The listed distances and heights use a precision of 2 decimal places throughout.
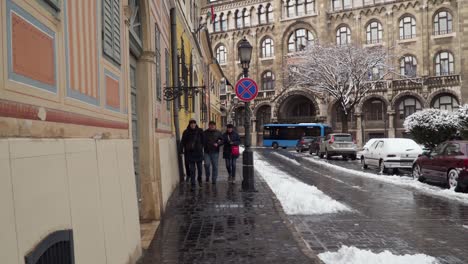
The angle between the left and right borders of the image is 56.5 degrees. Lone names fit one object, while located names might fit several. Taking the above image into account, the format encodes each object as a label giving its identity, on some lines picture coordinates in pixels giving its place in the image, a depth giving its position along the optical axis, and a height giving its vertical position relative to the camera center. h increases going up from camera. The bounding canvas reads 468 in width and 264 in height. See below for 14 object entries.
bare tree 35.42 +4.67
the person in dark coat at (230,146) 13.37 -0.60
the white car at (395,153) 17.08 -1.31
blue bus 46.80 -0.87
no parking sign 11.45 +0.98
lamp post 11.34 -0.47
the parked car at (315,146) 31.91 -1.71
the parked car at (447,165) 11.55 -1.33
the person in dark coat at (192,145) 11.91 -0.46
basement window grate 2.49 -0.74
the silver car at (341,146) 27.59 -1.48
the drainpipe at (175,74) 12.94 +1.63
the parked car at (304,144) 38.81 -1.77
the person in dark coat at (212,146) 12.62 -0.54
